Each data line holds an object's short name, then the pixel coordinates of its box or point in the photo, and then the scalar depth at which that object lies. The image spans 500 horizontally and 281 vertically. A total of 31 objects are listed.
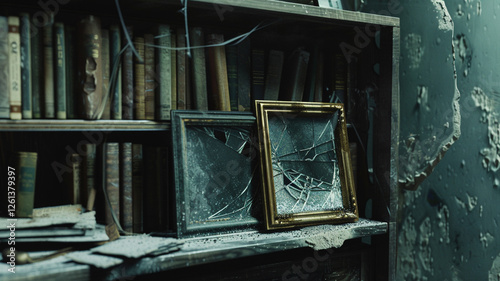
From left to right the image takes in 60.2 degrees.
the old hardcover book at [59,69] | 1.16
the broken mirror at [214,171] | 1.27
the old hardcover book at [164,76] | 1.29
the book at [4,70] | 1.08
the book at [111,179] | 1.22
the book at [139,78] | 1.27
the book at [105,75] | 1.22
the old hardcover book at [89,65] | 1.18
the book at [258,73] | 1.46
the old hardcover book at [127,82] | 1.25
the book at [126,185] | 1.25
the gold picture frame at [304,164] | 1.37
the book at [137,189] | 1.28
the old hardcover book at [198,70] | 1.34
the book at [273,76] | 1.49
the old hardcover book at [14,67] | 1.10
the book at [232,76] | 1.40
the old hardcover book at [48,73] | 1.15
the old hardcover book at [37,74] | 1.14
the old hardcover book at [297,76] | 1.50
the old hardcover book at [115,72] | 1.23
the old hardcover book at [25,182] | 1.12
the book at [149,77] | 1.28
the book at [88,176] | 1.21
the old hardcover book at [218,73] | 1.36
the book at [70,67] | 1.19
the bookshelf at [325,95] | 1.17
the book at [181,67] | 1.32
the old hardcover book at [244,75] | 1.42
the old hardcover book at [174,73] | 1.31
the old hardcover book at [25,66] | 1.11
